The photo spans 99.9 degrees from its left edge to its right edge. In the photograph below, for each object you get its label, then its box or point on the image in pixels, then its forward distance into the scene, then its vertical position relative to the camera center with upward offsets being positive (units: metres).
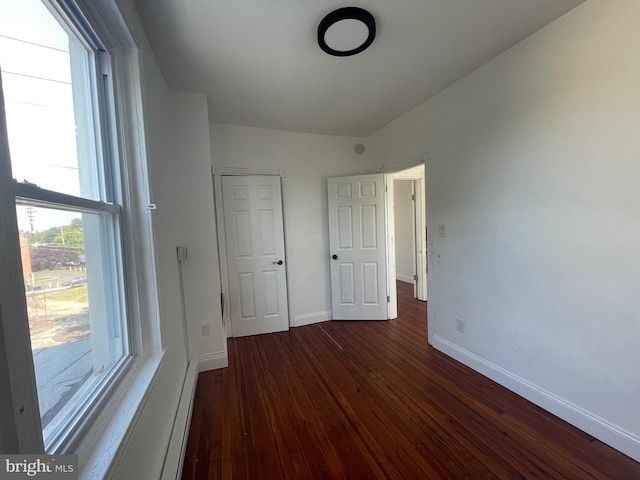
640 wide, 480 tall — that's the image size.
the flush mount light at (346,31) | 1.54 +1.20
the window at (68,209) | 0.70 +0.10
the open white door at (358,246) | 3.55 -0.26
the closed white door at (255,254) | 3.22 -0.29
